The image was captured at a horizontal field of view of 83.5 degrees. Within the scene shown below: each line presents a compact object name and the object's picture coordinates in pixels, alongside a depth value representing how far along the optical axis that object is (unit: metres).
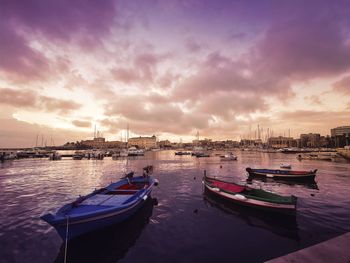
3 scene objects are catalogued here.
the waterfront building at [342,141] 144.50
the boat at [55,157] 86.26
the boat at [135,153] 113.49
